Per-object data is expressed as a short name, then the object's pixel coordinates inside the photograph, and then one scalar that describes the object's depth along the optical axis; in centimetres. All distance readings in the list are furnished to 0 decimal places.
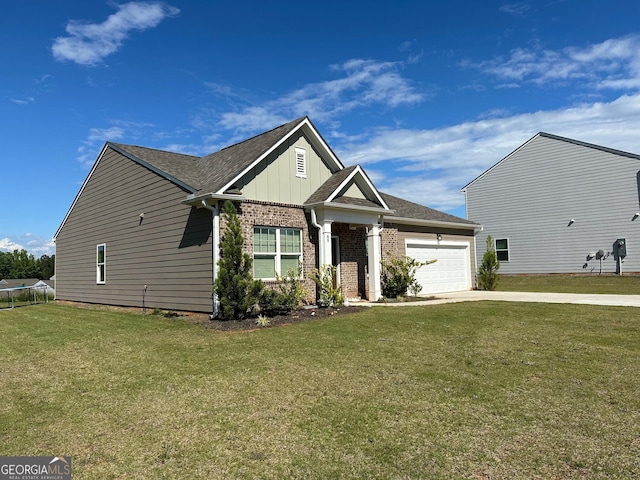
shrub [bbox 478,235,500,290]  2086
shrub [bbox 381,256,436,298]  1612
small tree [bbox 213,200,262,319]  1117
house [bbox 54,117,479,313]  1272
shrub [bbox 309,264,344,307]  1345
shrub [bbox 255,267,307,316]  1199
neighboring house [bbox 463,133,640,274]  2395
